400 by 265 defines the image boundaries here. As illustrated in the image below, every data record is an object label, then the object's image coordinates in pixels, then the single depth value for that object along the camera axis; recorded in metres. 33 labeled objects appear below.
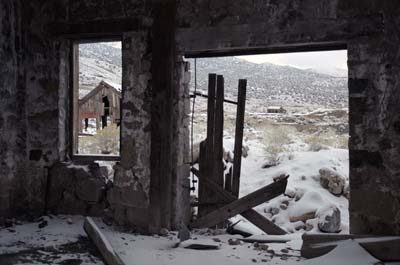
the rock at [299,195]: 7.53
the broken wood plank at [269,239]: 4.41
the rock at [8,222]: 4.71
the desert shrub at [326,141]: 10.37
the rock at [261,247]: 4.12
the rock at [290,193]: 7.64
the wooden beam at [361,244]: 3.42
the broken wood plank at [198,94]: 4.96
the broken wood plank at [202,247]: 4.01
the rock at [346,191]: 7.75
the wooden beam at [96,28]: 4.72
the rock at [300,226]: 6.51
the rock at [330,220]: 5.98
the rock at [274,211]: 7.22
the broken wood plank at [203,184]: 5.24
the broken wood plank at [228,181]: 5.53
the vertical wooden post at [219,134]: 5.27
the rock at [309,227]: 6.38
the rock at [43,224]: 4.72
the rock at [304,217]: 6.72
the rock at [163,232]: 4.52
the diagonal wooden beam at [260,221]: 4.98
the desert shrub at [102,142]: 9.66
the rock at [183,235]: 4.21
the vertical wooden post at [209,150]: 5.28
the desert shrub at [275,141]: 9.86
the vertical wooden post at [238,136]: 5.15
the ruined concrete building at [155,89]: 3.81
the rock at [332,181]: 7.76
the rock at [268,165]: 9.45
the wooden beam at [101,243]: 3.37
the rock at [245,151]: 10.05
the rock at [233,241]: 4.30
